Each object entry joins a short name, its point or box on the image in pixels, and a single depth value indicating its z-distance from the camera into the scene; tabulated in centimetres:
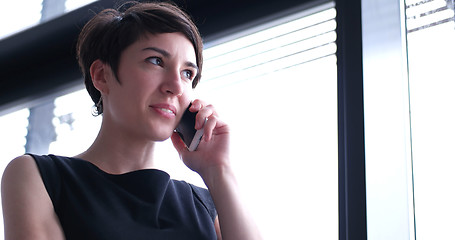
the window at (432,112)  131
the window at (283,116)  144
